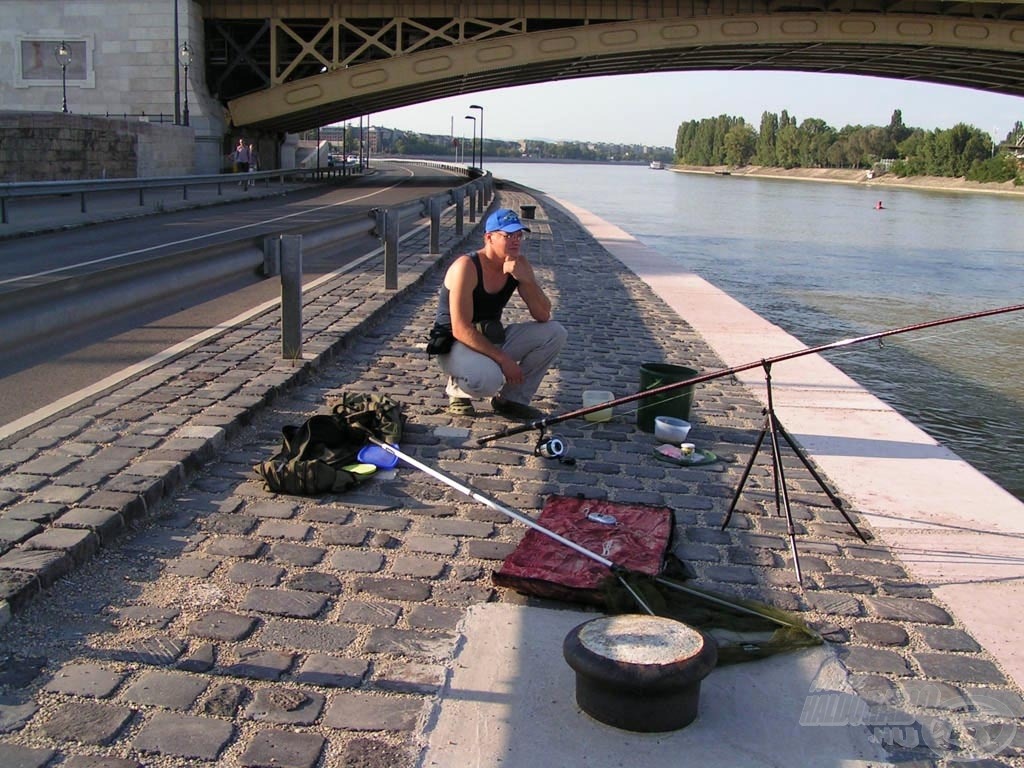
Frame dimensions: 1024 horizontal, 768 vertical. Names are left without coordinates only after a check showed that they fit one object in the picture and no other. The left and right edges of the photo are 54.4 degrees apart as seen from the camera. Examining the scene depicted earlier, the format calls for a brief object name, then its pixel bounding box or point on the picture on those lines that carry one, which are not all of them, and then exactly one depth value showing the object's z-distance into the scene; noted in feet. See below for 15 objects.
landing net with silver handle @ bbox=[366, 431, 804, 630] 11.63
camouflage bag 15.56
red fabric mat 12.41
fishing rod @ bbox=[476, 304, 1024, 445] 13.58
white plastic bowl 19.31
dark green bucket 20.13
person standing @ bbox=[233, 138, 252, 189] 136.15
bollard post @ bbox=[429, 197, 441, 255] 46.68
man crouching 19.62
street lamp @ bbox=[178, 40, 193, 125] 138.72
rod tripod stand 14.40
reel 17.89
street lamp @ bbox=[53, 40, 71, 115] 118.56
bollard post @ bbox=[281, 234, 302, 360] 21.35
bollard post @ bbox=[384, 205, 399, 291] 33.58
